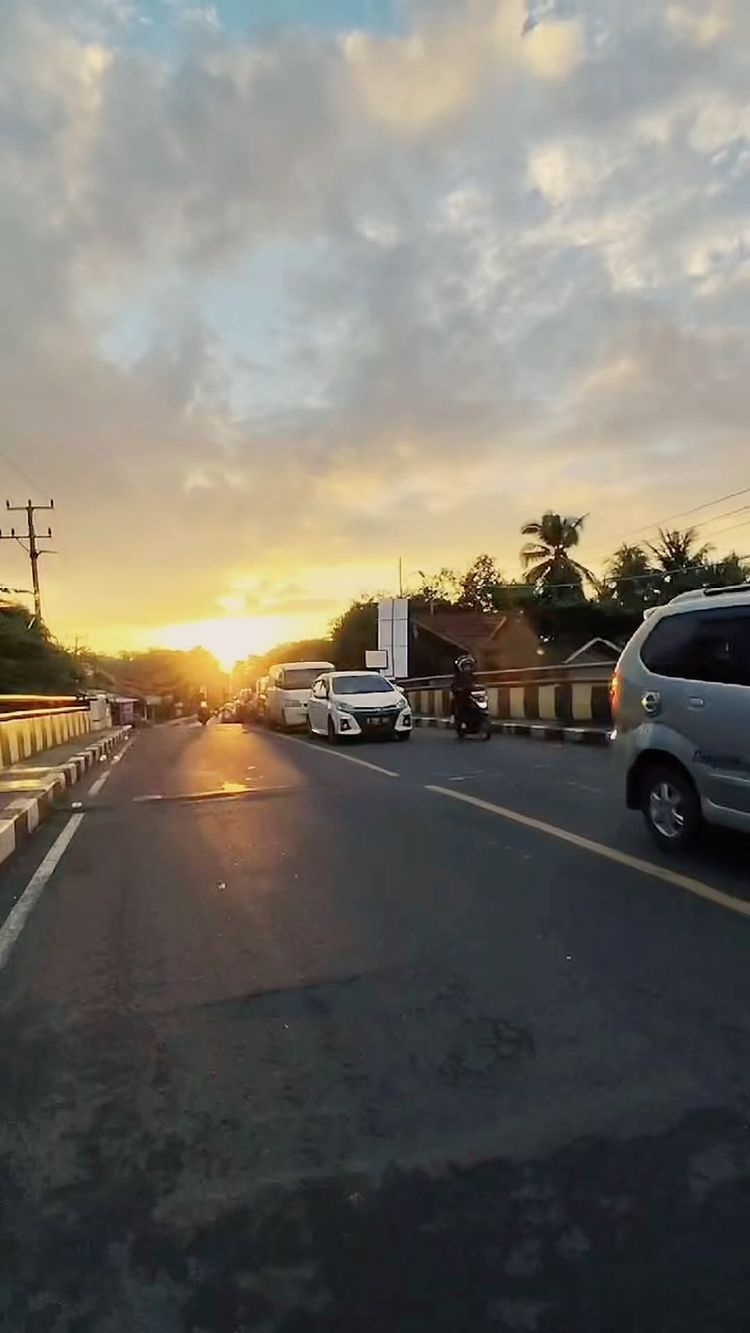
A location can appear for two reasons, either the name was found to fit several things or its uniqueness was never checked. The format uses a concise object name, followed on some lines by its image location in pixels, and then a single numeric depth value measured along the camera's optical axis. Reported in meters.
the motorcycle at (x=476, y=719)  20.97
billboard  42.16
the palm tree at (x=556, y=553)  53.09
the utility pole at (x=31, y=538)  55.84
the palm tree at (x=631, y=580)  48.91
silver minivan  6.98
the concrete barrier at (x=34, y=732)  18.53
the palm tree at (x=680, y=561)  45.22
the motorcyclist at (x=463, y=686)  20.74
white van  29.39
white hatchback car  21.86
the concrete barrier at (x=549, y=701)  20.58
